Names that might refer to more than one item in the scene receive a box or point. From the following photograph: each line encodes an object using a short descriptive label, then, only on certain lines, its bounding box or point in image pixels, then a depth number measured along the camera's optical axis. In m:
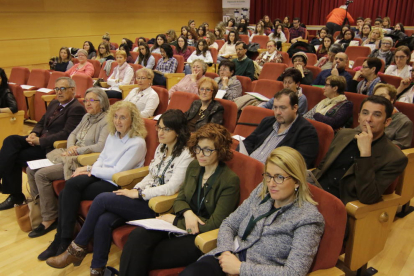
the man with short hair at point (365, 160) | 1.63
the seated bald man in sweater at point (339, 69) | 3.73
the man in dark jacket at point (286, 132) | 2.08
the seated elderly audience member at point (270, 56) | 5.11
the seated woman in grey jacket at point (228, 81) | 3.62
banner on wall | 11.08
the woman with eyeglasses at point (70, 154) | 2.44
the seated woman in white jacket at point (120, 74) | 4.70
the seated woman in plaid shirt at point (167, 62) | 5.17
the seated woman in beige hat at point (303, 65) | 3.96
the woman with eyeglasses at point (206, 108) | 2.83
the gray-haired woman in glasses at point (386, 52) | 4.58
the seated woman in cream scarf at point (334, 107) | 2.74
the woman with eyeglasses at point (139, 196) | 1.90
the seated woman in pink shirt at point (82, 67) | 5.38
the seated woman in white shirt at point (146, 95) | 3.40
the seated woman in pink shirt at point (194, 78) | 3.86
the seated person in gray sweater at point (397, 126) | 2.28
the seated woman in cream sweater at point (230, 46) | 6.48
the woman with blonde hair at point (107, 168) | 2.16
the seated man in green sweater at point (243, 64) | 4.50
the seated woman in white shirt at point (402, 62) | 3.78
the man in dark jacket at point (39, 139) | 2.79
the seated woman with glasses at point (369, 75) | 3.34
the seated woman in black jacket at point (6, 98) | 3.65
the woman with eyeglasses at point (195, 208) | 1.63
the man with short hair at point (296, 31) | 8.80
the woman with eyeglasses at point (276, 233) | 1.30
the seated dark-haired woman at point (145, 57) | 5.45
